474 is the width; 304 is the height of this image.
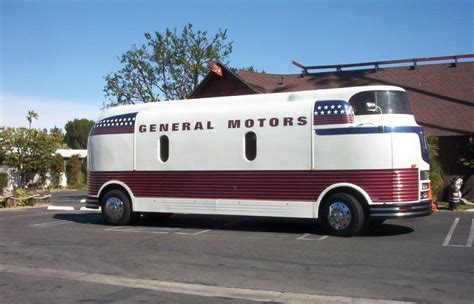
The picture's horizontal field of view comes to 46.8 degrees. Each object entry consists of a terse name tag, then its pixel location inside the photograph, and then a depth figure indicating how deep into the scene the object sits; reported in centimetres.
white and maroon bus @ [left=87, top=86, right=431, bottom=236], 1122
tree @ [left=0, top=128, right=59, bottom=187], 3684
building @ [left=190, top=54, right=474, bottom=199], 2072
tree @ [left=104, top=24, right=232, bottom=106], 3142
